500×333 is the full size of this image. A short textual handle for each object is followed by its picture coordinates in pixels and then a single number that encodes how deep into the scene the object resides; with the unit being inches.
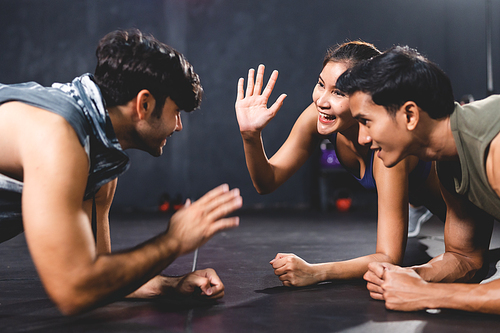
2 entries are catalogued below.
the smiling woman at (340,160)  58.1
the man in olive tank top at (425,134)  43.8
